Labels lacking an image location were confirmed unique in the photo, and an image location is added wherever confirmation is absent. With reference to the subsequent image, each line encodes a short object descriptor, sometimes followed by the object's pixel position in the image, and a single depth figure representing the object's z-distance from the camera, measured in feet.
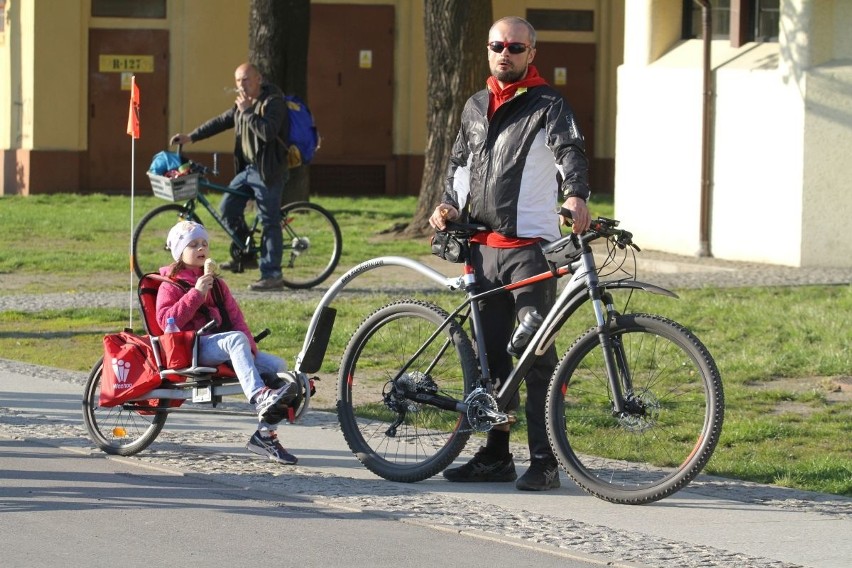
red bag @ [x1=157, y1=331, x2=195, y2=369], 50.03
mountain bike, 44.36
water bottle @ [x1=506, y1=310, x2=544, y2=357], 46.29
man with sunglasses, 46.49
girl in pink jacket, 49.11
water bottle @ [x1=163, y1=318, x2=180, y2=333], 50.23
